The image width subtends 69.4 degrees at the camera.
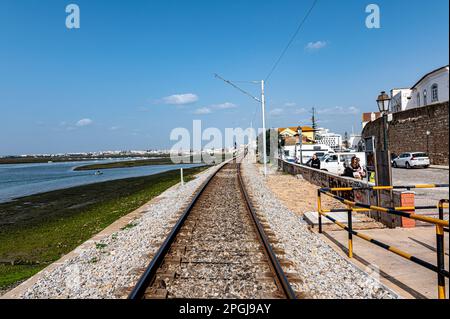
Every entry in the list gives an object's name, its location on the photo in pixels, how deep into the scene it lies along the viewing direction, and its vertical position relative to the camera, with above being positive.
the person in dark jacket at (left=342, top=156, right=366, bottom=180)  14.12 -0.89
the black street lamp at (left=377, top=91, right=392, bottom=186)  8.89 -0.34
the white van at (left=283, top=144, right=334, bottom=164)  36.19 +0.13
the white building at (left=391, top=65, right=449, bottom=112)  39.56 +8.17
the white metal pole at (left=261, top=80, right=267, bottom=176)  26.56 +4.39
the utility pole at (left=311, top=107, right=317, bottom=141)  100.91 +9.94
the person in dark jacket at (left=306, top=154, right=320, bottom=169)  23.44 -0.76
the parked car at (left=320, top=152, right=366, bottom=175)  24.30 -0.87
